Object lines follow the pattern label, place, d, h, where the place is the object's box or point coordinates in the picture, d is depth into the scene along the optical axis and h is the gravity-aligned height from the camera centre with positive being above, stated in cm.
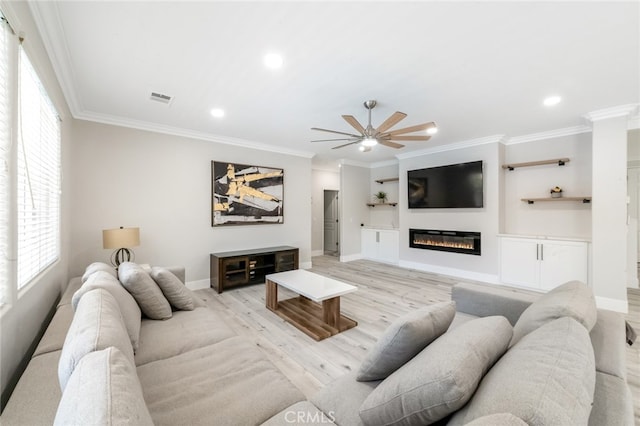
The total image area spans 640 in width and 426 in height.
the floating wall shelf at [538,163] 430 +82
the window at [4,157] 127 +27
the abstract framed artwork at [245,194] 457 +33
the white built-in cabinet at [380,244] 633 -83
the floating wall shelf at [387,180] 660 +81
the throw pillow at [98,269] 218 -50
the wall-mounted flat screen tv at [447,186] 491 +50
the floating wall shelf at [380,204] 669 +19
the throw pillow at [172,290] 231 -69
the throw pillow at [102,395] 64 -49
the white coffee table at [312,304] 287 -119
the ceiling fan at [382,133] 276 +92
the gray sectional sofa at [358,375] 73 -60
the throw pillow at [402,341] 118 -59
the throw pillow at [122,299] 160 -58
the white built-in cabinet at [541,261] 393 -80
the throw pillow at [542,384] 66 -49
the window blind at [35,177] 156 +25
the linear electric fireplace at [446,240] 503 -60
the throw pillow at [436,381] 83 -57
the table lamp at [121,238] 309 -31
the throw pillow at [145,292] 207 -65
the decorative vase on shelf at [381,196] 691 +40
